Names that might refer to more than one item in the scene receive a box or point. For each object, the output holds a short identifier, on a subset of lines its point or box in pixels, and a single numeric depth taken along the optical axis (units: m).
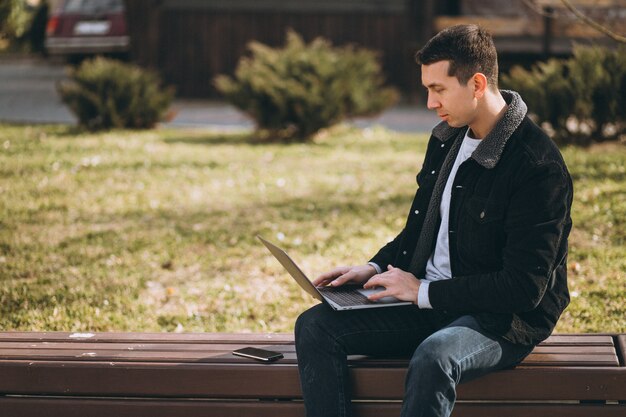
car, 18.12
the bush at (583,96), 9.66
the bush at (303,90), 11.51
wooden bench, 3.23
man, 3.10
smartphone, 3.43
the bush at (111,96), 12.23
